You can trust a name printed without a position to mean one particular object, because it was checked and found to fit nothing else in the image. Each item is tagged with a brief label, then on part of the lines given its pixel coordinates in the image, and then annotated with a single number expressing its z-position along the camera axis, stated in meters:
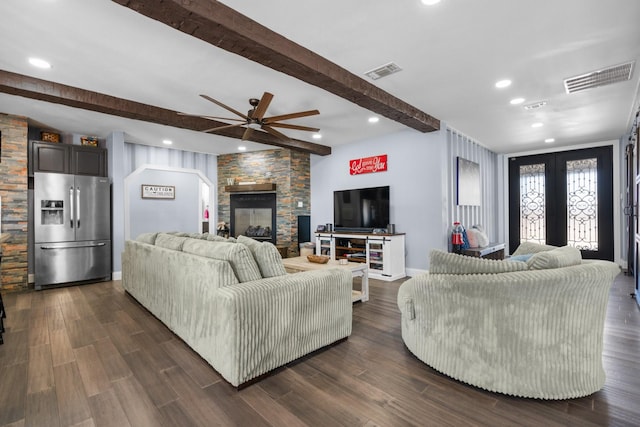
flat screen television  5.62
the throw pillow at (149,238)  3.85
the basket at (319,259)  3.96
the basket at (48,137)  5.10
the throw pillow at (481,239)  5.34
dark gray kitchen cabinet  4.78
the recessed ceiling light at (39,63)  2.92
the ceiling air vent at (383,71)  3.05
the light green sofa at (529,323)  1.78
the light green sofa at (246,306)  1.99
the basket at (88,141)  5.49
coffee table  3.69
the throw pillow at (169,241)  3.08
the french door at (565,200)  6.11
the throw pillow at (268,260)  2.39
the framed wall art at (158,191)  6.84
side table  4.93
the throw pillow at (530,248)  2.59
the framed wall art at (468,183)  5.43
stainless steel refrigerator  4.66
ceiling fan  3.28
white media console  5.05
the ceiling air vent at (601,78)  3.12
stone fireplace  6.82
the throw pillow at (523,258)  2.29
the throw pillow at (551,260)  1.88
